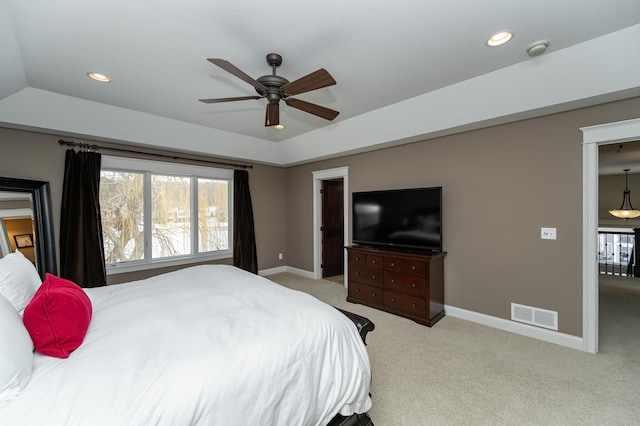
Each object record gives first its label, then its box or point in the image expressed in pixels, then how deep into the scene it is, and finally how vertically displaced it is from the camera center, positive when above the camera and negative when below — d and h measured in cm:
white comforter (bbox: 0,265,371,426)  98 -68
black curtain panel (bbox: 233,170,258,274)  498 -31
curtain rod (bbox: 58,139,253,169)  343 +90
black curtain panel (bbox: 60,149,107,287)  334 -13
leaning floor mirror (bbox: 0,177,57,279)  276 -9
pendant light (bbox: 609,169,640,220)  631 -8
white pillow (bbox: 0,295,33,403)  94 -55
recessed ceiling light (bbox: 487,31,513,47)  204 +135
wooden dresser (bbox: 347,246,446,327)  321 -97
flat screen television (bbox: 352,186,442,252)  342 -14
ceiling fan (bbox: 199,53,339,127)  190 +97
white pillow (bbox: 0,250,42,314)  145 -40
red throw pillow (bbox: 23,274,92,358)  120 -52
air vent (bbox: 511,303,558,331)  276 -118
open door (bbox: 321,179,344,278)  541 -39
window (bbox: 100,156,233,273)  383 -2
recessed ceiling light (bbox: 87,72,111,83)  257 +135
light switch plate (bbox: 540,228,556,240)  277 -28
